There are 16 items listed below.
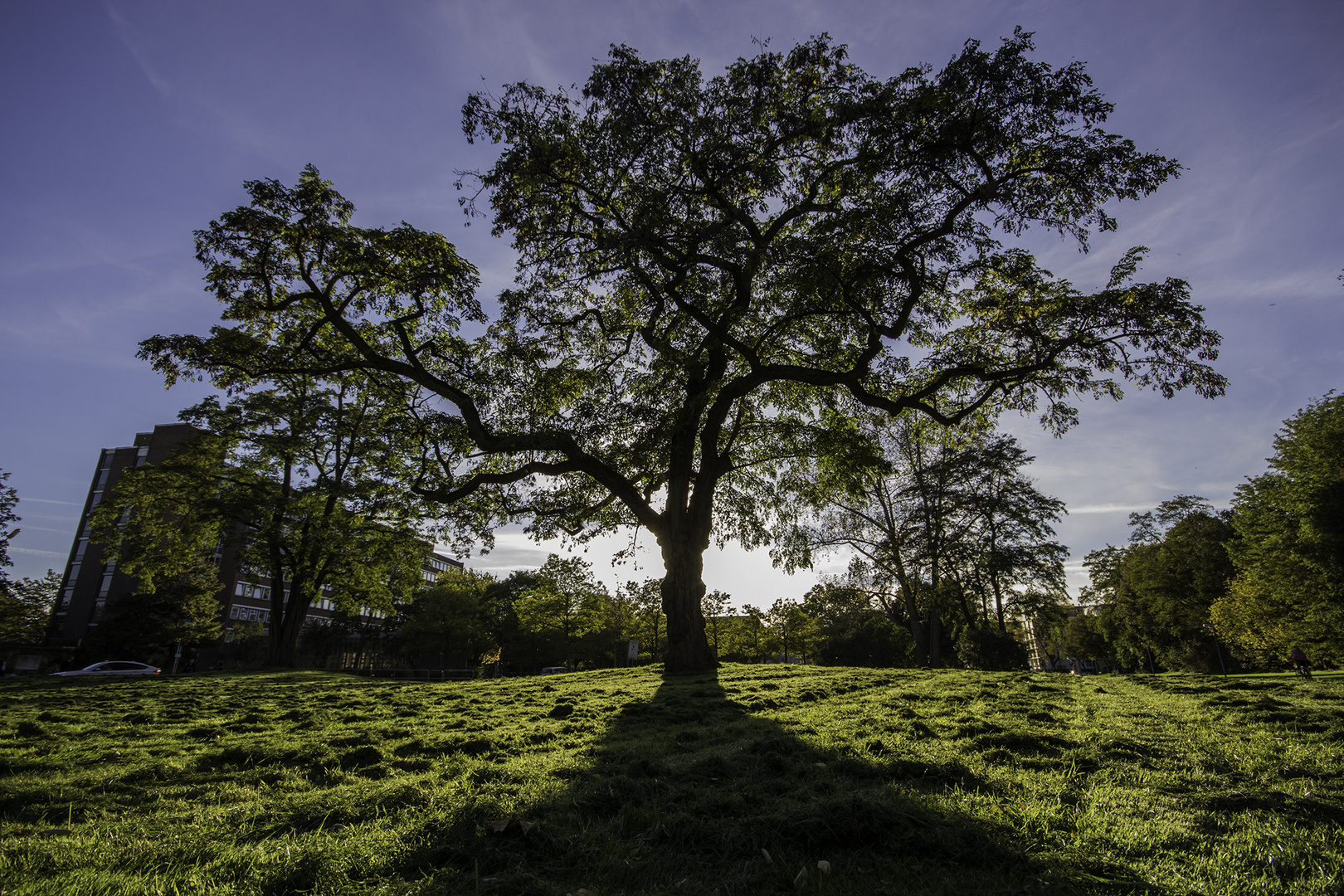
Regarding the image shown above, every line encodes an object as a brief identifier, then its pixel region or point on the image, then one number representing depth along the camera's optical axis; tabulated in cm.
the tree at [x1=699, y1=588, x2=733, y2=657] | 5516
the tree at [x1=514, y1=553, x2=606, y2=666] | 3991
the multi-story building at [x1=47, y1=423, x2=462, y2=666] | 6575
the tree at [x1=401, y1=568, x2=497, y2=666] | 5672
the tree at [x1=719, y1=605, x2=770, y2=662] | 5691
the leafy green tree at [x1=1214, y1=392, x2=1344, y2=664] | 2489
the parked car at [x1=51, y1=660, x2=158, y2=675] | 3497
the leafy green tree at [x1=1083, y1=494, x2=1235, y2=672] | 4294
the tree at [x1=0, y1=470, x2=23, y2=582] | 3588
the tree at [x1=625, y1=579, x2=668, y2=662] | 4925
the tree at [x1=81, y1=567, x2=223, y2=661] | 4462
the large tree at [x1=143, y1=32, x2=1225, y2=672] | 1284
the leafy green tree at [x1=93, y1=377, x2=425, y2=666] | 2612
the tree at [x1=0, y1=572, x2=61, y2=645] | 4275
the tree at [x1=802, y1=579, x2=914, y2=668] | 5681
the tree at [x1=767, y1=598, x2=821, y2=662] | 5600
